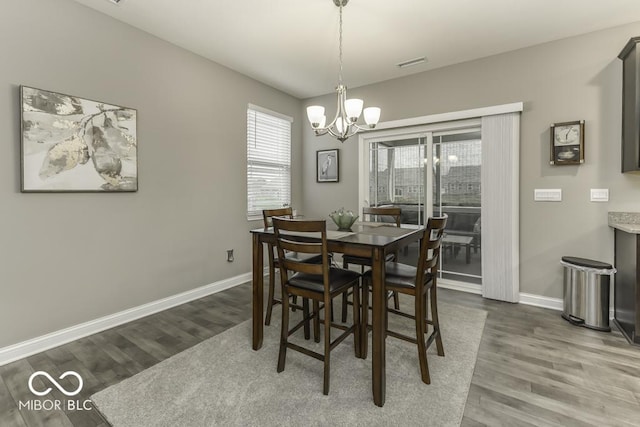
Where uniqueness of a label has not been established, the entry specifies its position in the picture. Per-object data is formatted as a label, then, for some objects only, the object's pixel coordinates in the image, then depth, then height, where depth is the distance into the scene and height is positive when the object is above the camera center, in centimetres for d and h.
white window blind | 425 +70
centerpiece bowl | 246 -10
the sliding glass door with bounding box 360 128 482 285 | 370 +28
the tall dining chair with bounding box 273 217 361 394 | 182 -49
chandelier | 239 +76
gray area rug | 164 -112
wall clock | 297 +64
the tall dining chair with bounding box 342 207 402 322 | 247 -42
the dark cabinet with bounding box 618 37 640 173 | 254 +88
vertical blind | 331 +2
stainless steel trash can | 264 -77
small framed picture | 472 +66
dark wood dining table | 174 -33
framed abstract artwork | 228 +52
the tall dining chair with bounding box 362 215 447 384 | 189 -51
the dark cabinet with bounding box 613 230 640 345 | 238 -66
